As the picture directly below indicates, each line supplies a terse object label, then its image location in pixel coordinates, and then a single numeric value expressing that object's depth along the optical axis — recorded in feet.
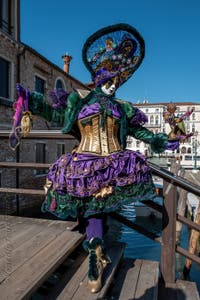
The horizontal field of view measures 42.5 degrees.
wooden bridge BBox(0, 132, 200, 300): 6.37
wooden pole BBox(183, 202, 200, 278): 19.92
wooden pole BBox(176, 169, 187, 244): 30.35
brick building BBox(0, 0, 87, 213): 32.27
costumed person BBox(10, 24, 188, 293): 6.19
